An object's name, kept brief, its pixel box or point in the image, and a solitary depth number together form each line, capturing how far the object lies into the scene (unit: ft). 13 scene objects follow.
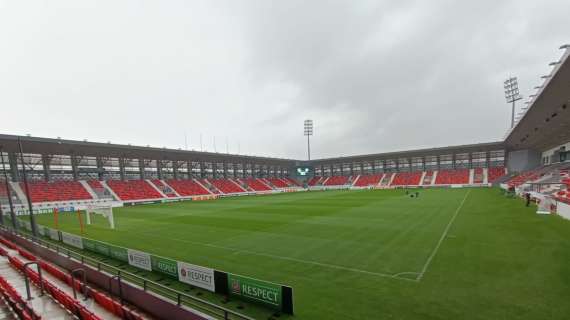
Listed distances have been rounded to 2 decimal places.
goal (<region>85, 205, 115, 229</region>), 61.90
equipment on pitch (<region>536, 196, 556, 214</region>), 65.21
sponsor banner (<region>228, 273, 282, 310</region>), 24.08
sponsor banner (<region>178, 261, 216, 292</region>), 28.45
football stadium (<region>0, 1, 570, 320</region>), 24.29
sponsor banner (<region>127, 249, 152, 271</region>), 34.76
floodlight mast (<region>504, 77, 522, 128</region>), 175.52
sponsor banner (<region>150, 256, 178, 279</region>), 32.12
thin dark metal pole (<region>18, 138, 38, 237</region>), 53.94
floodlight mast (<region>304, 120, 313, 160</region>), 307.17
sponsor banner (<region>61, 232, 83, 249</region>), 48.91
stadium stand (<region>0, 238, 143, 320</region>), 23.02
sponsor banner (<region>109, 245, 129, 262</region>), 38.88
